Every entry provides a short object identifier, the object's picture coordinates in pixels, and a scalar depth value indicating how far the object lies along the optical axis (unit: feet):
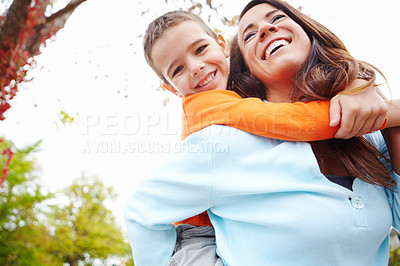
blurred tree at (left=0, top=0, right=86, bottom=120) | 7.55
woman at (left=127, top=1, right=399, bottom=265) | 2.92
